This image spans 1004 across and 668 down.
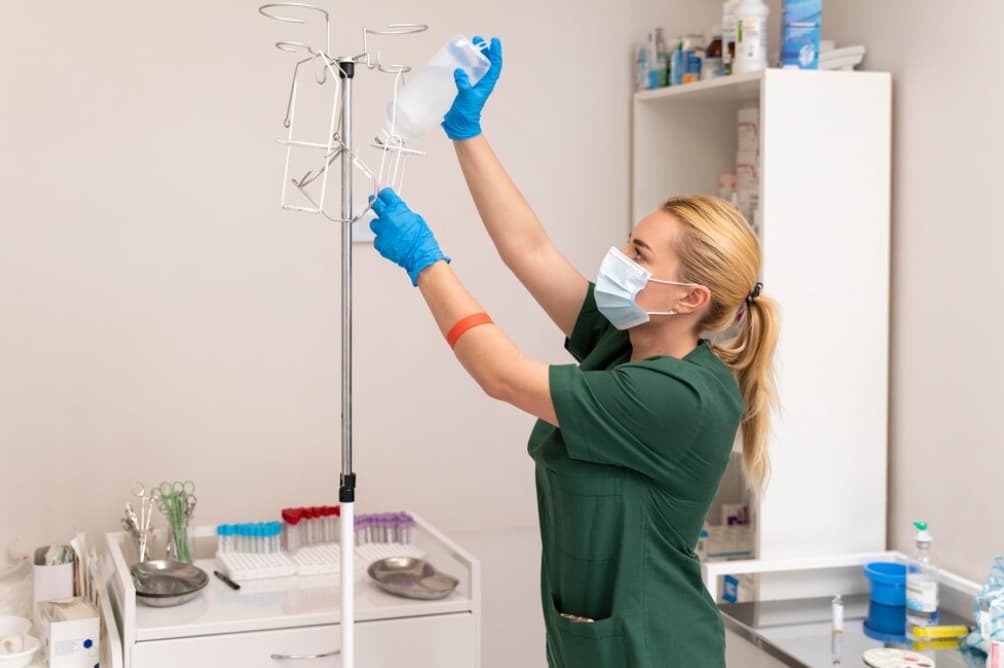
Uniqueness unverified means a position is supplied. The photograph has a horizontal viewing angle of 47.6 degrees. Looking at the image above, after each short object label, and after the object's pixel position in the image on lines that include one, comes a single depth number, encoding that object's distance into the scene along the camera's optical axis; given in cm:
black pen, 229
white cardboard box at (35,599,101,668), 200
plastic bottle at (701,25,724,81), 274
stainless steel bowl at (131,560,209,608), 215
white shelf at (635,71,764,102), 257
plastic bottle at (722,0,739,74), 263
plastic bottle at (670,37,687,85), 282
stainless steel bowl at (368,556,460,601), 222
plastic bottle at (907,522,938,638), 230
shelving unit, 247
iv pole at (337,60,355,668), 157
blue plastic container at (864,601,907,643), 231
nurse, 159
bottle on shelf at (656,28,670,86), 292
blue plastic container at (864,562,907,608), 234
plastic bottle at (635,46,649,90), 296
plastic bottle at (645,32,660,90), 293
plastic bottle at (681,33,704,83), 279
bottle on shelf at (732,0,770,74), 257
